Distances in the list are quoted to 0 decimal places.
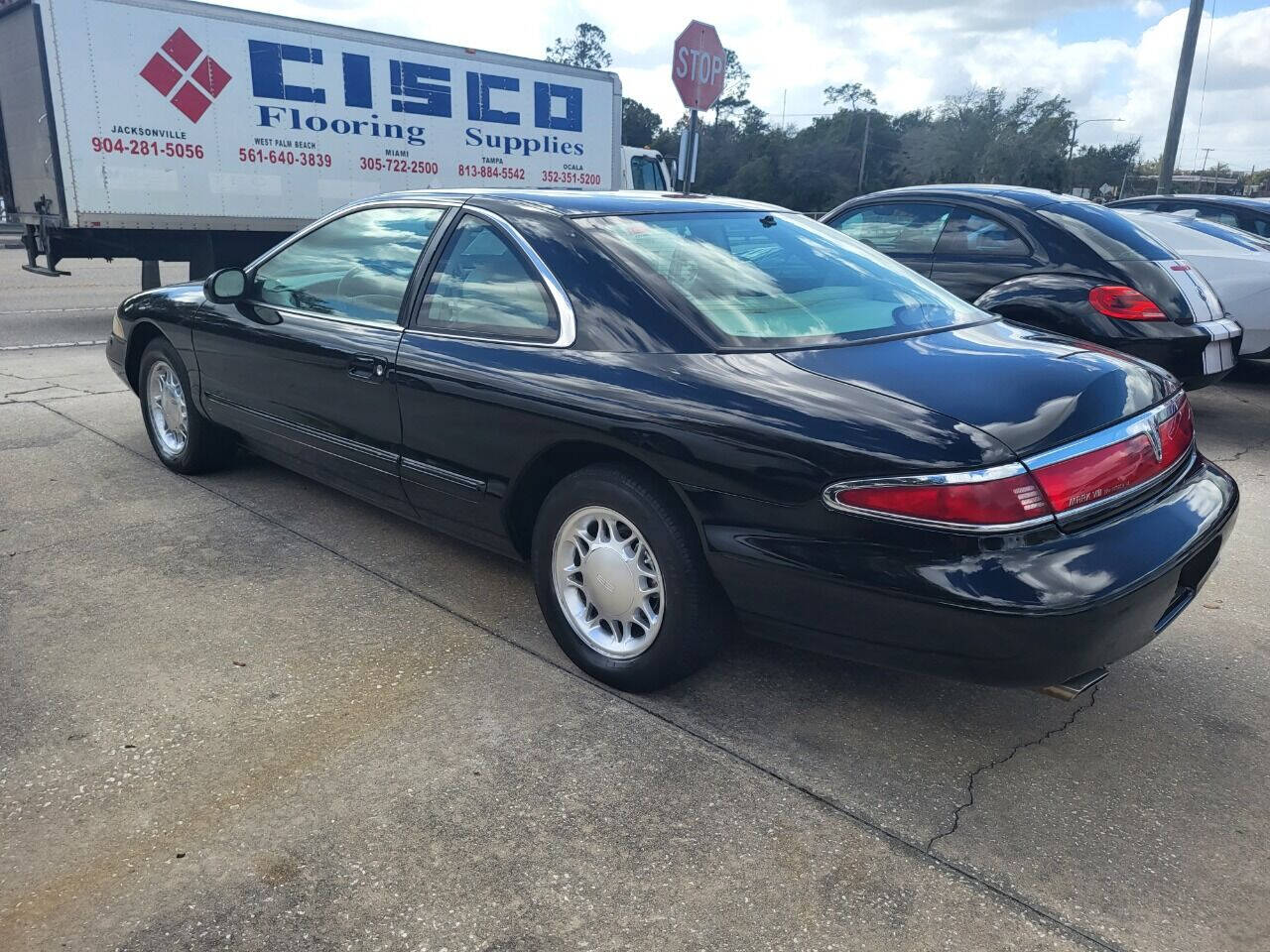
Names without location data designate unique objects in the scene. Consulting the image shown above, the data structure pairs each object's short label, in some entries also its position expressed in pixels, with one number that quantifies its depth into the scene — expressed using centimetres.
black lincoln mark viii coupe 235
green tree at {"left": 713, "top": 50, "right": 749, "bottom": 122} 8681
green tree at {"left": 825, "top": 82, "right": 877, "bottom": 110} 8044
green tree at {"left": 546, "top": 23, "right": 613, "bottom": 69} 9912
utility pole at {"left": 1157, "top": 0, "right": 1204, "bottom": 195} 1605
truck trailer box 1014
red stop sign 1063
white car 721
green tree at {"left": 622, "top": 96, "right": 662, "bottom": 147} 7188
